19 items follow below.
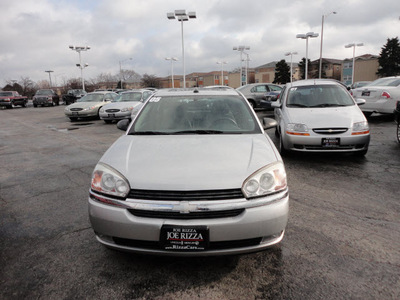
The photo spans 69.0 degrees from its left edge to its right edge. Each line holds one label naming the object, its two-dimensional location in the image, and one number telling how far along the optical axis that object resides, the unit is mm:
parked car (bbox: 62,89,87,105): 33656
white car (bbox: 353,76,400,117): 10293
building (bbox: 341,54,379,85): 65812
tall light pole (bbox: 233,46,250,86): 39062
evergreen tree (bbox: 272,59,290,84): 69500
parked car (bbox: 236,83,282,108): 15727
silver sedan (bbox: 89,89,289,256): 2107
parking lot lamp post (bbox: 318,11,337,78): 31956
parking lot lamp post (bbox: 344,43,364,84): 39356
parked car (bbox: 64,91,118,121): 15195
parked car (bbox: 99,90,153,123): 13336
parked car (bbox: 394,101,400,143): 6817
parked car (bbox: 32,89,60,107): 30203
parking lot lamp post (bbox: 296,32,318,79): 31688
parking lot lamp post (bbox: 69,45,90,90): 36969
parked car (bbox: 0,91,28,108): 29227
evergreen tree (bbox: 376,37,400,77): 55438
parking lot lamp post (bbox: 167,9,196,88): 23594
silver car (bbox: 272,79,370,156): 5535
